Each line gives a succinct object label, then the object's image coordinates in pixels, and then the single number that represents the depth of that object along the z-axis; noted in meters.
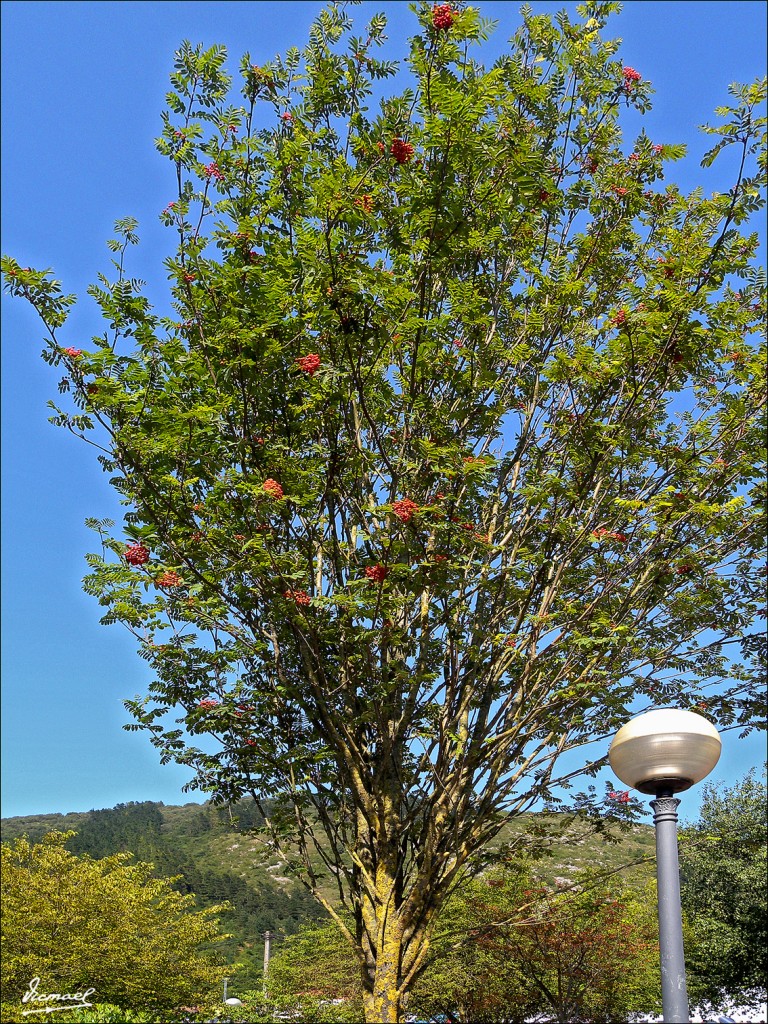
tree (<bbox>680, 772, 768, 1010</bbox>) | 23.19
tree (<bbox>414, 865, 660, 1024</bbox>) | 19.23
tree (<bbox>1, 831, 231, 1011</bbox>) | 18.98
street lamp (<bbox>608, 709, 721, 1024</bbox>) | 4.23
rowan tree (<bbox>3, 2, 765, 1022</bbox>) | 6.73
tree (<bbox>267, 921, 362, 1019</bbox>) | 22.14
